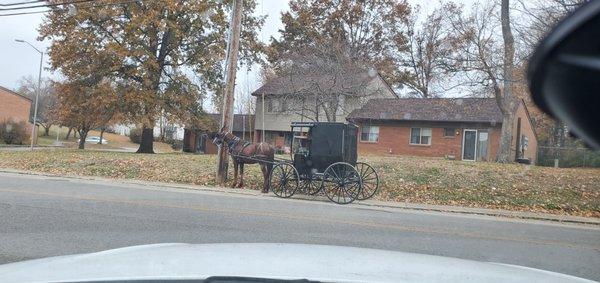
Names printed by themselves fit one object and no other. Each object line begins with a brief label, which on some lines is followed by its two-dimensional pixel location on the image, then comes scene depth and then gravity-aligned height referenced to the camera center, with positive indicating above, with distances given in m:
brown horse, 17.23 +0.16
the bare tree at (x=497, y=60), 25.61 +5.33
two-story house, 31.14 +3.87
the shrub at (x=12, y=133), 52.72 +0.67
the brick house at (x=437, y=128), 34.22 +2.72
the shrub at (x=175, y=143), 61.19 +0.99
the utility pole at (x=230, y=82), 18.80 +2.38
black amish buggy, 16.08 -0.09
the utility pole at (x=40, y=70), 36.58 +4.63
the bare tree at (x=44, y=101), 83.52 +6.29
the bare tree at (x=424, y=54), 47.81 +9.94
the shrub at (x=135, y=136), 76.38 +1.75
